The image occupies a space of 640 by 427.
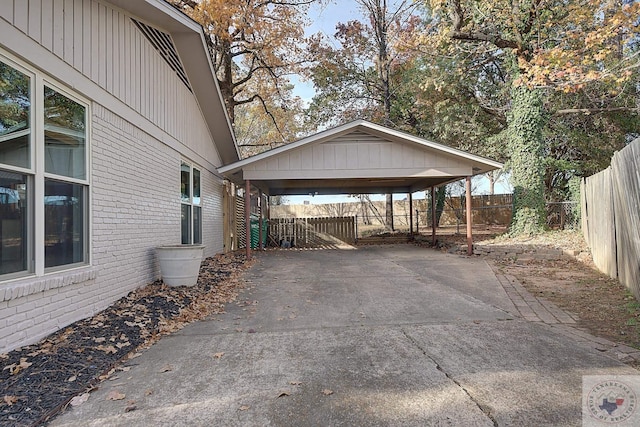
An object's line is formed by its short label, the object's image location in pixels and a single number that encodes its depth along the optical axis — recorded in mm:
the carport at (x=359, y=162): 11078
